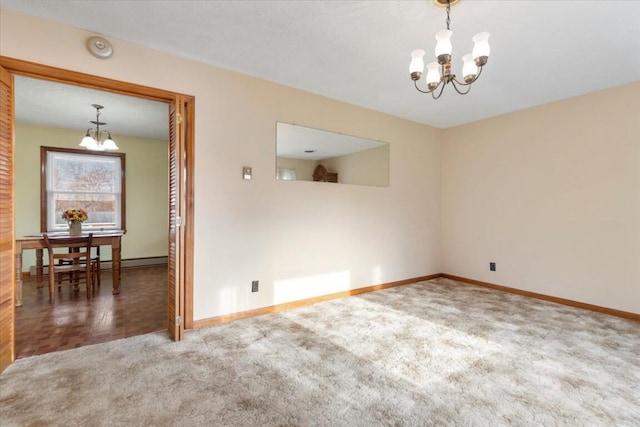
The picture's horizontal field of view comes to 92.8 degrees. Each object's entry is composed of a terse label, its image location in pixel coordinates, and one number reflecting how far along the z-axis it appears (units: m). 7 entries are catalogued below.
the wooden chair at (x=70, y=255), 3.67
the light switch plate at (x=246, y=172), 3.12
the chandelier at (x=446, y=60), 1.83
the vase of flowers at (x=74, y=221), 4.22
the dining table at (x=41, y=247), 3.57
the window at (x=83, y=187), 5.16
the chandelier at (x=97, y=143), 4.21
